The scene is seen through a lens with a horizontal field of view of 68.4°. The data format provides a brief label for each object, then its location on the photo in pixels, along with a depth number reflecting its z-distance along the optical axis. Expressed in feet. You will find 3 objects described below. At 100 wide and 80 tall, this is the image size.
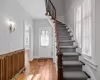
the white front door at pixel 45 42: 17.95
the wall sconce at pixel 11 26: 7.85
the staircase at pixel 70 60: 6.12
